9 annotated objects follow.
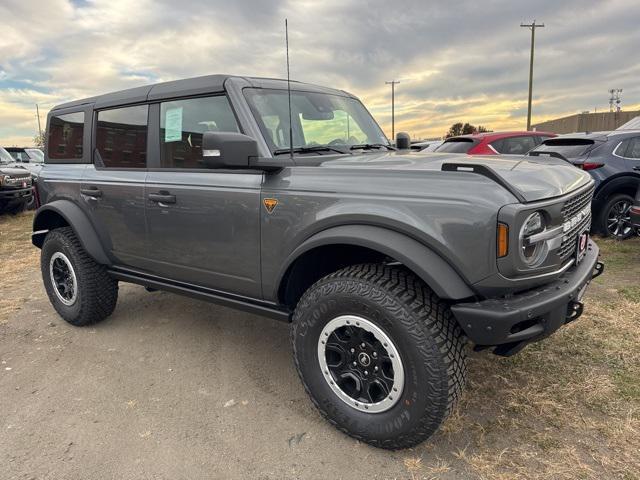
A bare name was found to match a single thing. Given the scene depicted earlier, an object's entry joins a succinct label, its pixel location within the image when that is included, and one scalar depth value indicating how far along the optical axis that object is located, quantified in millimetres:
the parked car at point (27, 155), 15812
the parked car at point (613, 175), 6703
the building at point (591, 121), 29719
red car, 7746
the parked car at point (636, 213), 5531
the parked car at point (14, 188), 11375
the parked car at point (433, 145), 9622
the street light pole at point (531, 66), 30688
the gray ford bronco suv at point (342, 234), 2133
